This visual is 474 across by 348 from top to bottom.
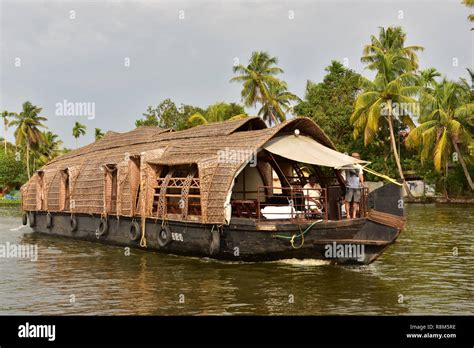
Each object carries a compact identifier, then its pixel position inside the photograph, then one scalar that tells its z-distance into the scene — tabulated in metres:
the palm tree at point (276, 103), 33.72
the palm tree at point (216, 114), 31.55
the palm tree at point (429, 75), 35.35
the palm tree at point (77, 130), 55.94
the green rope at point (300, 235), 9.24
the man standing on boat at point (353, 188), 9.90
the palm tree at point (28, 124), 44.97
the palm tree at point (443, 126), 27.97
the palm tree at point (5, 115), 48.85
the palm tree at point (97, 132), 49.62
